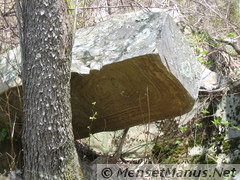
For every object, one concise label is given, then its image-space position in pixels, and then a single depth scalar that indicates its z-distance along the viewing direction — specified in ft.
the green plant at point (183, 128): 13.38
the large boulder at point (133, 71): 9.27
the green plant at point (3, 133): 11.43
